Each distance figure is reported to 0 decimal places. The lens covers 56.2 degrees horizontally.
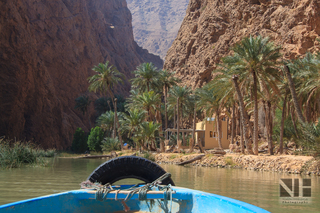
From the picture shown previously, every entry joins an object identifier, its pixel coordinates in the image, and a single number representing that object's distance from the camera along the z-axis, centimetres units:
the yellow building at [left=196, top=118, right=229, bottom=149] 5231
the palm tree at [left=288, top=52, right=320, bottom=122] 2242
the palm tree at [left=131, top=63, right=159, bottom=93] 4738
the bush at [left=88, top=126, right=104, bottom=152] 5144
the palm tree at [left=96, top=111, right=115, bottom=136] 5806
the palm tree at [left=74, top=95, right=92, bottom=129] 7464
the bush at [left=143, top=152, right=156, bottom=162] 2992
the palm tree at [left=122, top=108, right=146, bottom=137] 4062
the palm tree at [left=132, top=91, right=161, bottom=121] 4250
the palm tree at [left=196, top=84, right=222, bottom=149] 3706
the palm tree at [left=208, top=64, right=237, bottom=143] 2825
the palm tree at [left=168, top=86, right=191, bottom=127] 4716
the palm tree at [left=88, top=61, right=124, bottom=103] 4972
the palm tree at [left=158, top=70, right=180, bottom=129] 4992
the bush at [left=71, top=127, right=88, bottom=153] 5741
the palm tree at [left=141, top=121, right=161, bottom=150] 3756
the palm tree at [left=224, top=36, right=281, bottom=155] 2461
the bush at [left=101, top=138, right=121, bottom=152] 4688
